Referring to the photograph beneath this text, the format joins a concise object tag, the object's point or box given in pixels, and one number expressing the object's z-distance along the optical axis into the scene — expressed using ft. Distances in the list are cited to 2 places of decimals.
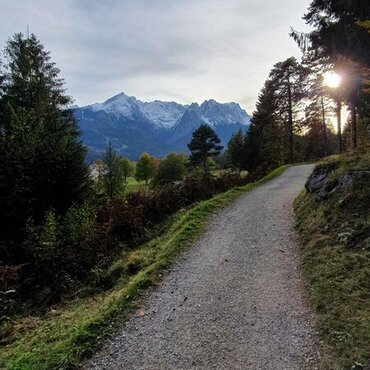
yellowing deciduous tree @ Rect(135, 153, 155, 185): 285.74
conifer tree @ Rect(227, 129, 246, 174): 141.68
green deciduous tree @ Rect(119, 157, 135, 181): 321.32
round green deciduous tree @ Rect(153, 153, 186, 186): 217.77
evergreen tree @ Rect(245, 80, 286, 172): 132.77
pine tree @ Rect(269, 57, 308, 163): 124.16
